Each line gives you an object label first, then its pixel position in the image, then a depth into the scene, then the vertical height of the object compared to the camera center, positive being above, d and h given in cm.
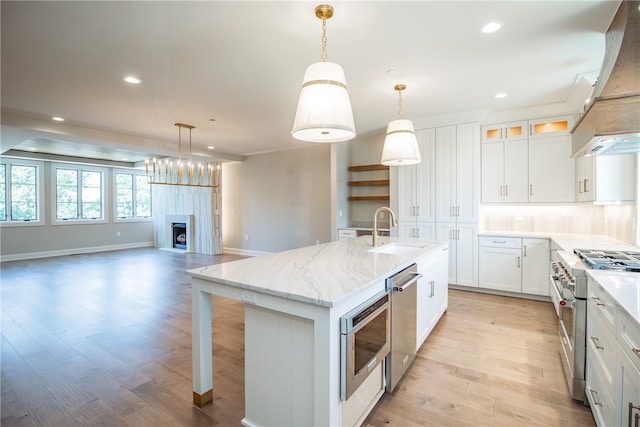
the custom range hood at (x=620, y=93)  176 +70
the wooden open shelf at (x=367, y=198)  556 +23
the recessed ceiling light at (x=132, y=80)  319 +142
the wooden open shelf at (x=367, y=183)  555 +52
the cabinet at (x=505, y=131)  434 +116
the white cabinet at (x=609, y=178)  299 +33
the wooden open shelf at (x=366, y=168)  562 +80
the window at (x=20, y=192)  731 +51
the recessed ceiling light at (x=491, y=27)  229 +141
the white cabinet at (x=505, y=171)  434 +56
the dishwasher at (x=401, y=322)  199 -81
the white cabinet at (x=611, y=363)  121 -75
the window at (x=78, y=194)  824 +52
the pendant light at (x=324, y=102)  179 +66
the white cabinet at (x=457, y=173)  446 +56
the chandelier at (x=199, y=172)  795 +107
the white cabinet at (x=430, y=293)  257 -81
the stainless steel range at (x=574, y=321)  198 -78
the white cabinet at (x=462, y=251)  447 -63
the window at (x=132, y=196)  946 +52
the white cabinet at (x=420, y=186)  477 +39
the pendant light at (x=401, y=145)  284 +62
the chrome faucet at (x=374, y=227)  278 -17
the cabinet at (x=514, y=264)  400 -77
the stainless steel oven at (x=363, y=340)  143 -71
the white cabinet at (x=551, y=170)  404 +54
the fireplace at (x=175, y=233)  908 -68
